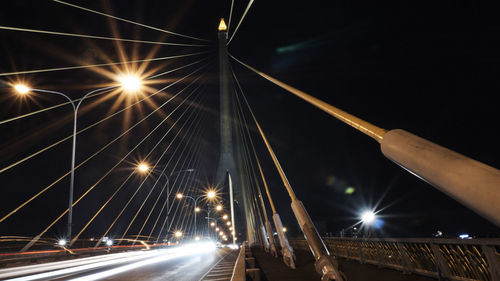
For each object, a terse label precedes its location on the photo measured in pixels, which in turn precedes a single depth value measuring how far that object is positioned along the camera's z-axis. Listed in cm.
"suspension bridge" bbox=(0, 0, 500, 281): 217
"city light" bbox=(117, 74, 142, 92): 1638
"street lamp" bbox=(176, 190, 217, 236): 4809
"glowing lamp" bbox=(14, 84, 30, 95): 1419
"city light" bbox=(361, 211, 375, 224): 2786
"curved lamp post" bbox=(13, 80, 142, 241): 1460
